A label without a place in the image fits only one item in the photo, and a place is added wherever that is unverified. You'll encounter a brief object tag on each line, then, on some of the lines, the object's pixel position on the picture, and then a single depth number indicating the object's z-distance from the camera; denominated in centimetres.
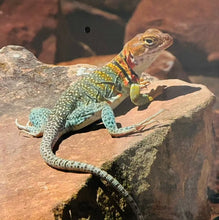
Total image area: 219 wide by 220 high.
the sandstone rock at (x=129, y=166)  170
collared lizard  224
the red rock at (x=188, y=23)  421
